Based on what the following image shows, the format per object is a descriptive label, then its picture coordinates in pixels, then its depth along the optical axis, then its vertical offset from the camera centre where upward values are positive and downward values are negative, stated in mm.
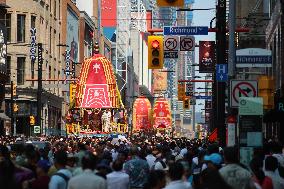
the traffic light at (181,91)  73250 +985
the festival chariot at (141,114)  151000 -2001
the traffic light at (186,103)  77375 -41
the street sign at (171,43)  37922 +2638
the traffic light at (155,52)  32594 +1920
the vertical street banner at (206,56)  43562 +2372
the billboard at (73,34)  99875 +8213
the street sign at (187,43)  38031 +2648
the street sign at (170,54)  38538 +2193
